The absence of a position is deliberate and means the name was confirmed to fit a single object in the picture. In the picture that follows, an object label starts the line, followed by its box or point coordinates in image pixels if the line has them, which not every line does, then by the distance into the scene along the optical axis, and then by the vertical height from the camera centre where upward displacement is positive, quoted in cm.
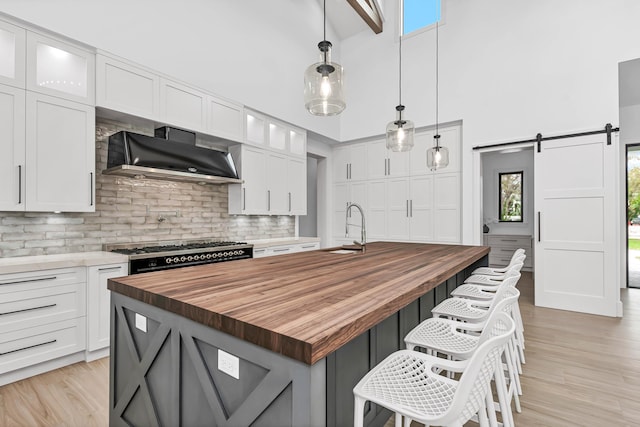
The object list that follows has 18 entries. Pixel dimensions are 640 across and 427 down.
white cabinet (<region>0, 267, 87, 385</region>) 228 -79
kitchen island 89 -43
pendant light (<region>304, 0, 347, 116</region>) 204 +87
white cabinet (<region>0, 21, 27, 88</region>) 242 +124
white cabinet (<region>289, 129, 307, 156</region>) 522 +122
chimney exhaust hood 299 +56
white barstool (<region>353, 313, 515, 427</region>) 91 -60
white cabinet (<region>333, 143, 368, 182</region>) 620 +103
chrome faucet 291 -27
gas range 291 -41
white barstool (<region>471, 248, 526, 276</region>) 282 -58
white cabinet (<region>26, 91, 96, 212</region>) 257 +51
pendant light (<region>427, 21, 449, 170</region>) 377 +69
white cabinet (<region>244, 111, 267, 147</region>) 442 +123
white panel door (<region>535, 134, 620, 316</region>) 393 -16
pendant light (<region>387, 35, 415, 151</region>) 317 +80
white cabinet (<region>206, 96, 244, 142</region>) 389 +122
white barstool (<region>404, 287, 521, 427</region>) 140 -62
